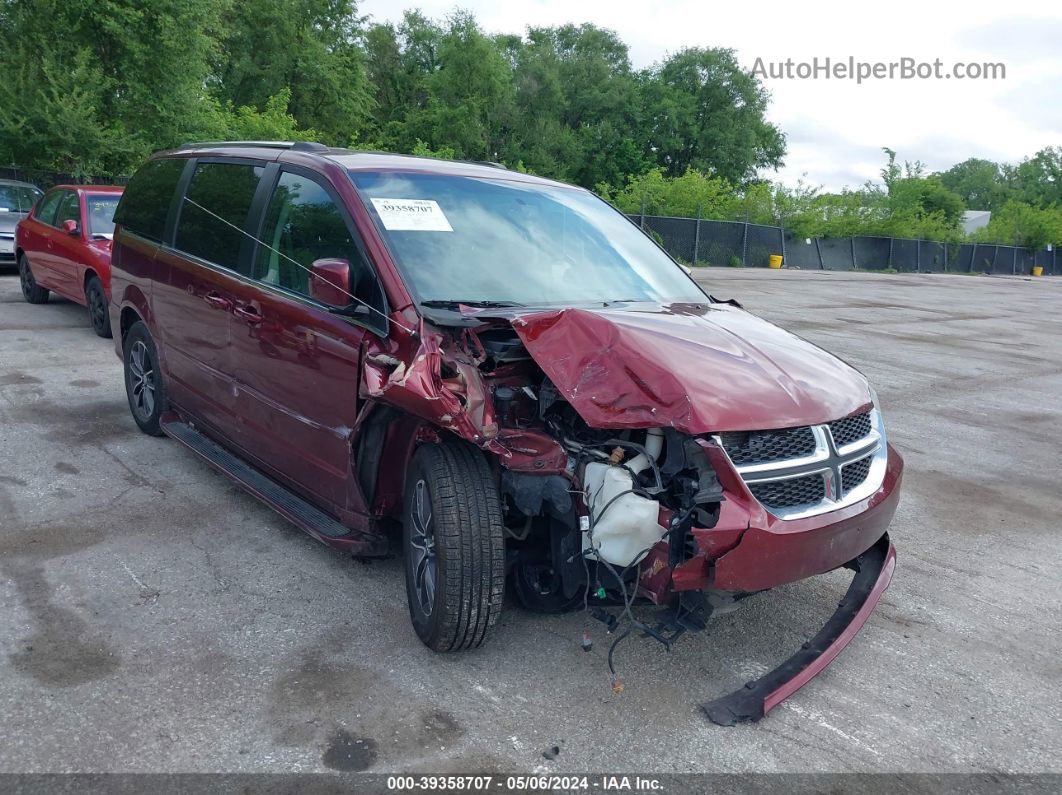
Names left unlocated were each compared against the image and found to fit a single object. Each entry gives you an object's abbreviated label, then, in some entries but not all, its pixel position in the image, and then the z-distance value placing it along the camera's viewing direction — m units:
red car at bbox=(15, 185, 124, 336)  9.28
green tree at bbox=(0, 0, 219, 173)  20.30
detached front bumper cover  3.05
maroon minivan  3.00
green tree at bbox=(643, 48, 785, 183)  58.25
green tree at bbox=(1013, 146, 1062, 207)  85.25
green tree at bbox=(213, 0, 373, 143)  41.41
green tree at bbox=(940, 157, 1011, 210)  109.81
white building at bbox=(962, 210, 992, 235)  84.15
